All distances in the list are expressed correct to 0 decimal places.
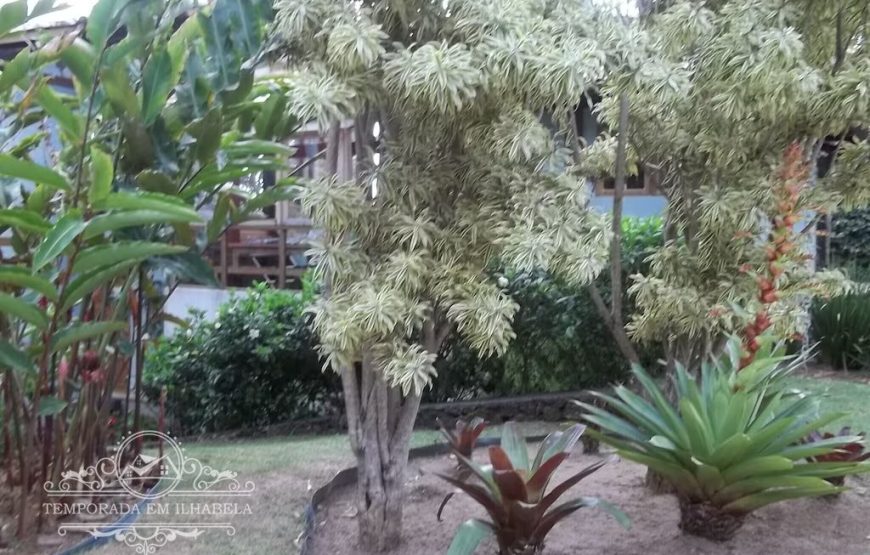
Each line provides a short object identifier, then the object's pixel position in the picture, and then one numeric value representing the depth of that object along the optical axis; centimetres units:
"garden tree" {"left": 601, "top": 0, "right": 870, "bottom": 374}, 401
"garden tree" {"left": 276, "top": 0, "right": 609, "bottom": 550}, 336
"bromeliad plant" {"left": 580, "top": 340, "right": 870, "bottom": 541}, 355
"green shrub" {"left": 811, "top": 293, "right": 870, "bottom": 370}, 1009
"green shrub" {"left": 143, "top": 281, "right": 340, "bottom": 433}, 787
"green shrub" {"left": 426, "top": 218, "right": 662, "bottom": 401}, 777
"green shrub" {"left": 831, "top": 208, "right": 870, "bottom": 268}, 1377
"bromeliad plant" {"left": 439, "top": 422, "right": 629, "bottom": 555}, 336
